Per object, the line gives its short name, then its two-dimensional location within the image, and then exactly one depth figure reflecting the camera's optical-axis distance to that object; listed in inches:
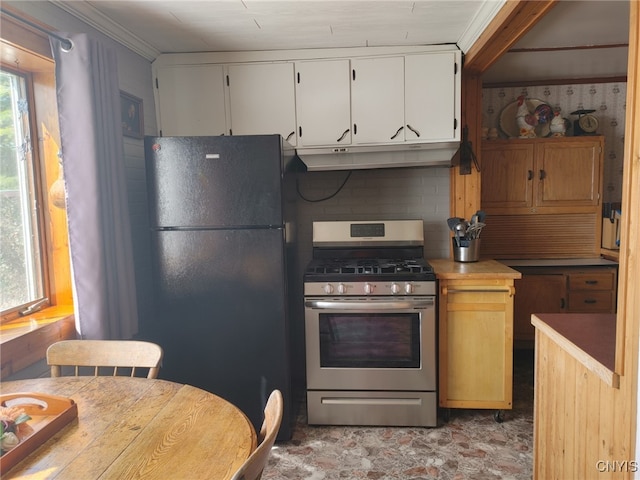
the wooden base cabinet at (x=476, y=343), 100.5
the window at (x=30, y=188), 74.2
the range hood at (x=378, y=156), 111.3
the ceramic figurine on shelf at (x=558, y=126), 135.8
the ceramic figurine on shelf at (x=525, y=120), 136.3
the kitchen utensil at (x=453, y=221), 112.7
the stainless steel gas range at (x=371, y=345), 98.3
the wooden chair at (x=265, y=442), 35.4
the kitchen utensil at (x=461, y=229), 111.7
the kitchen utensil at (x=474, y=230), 112.0
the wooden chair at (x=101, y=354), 65.0
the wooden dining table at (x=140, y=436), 39.0
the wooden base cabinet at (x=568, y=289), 130.4
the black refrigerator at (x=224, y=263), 90.7
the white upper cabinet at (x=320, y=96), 108.3
